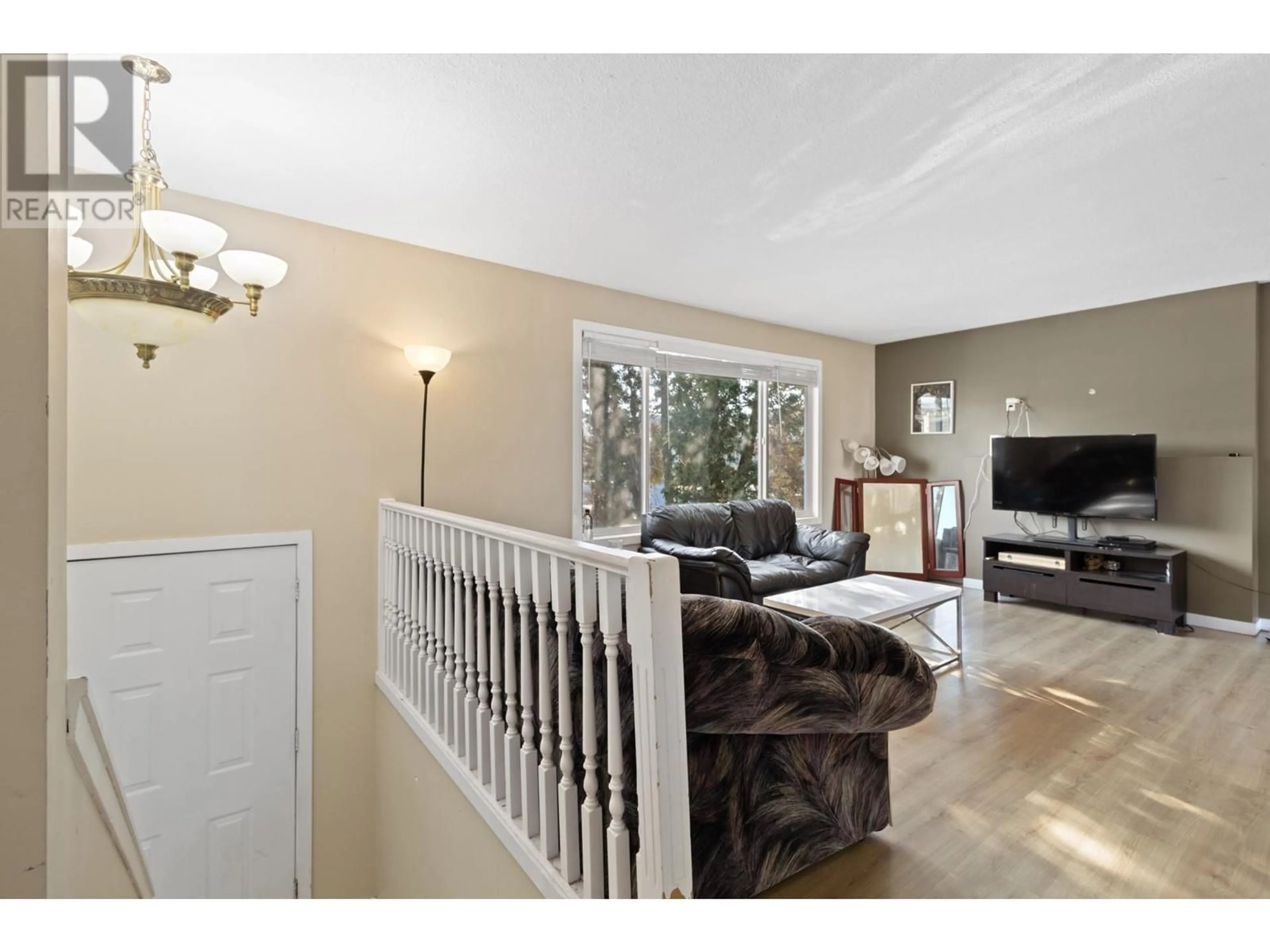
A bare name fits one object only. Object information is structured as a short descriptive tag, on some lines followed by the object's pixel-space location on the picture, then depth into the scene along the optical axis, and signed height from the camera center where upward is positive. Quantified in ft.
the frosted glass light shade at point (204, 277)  6.40 +2.18
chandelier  4.85 +1.71
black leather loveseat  12.59 -1.63
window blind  13.89 +3.04
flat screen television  14.79 +0.02
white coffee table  10.19 -2.27
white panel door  8.18 -3.35
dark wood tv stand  13.84 -2.61
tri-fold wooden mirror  18.65 -1.52
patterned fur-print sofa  4.59 -2.24
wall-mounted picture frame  19.04 +2.23
